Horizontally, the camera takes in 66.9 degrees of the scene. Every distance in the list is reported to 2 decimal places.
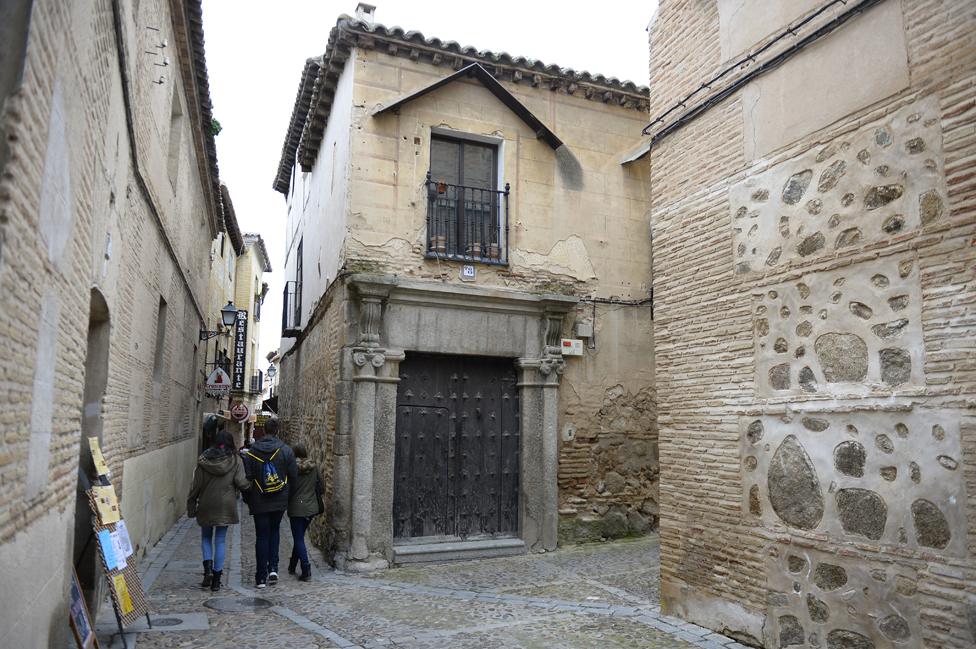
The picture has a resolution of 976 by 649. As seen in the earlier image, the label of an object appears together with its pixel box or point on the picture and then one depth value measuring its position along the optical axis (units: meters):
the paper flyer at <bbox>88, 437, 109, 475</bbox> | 5.20
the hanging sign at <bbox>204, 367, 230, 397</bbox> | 14.64
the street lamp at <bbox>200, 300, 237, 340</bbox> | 14.43
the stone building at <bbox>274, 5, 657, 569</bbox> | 8.63
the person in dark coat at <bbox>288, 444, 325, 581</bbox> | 7.61
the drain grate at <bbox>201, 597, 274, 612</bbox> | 6.40
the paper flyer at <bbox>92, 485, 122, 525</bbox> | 4.89
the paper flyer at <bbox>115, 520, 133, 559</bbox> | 5.05
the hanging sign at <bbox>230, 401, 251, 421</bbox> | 19.27
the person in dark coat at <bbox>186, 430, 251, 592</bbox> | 7.08
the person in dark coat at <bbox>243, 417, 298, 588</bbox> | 7.39
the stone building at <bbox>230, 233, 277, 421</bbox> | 29.02
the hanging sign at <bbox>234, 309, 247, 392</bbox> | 22.98
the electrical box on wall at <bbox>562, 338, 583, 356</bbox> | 9.64
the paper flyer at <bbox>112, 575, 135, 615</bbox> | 4.72
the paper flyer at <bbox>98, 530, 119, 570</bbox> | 4.67
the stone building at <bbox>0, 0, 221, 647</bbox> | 2.95
